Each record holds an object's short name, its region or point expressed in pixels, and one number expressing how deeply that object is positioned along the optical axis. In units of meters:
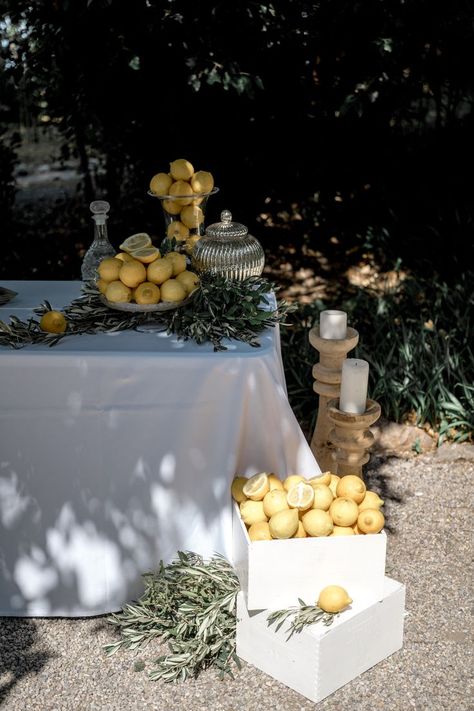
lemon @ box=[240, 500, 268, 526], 2.50
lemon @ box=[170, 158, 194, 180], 3.10
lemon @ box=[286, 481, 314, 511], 2.45
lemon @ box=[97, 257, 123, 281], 2.73
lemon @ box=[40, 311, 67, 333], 2.65
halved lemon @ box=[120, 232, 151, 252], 2.78
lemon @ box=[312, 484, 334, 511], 2.49
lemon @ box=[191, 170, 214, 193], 3.12
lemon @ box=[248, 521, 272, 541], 2.44
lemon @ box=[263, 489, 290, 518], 2.46
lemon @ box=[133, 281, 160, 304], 2.71
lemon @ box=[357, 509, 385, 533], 2.45
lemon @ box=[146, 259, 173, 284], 2.72
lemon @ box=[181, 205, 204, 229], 3.17
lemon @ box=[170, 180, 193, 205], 3.10
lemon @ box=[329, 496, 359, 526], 2.46
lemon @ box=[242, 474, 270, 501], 2.52
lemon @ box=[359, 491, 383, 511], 2.54
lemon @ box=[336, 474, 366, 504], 2.53
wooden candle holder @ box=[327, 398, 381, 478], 2.68
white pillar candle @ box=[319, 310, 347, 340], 2.84
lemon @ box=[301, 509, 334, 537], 2.42
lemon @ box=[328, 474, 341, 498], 2.61
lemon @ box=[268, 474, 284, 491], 2.57
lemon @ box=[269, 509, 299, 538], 2.40
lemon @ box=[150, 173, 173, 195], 3.11
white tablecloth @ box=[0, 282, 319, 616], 2.54
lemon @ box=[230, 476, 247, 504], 2.59
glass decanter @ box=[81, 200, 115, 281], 3.07
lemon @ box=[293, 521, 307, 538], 2.46
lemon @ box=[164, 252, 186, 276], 2.78
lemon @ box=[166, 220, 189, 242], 3.20
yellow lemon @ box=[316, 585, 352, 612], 2.38
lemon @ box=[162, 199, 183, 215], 3.14
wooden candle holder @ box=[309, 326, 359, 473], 2.84
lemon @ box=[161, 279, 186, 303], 2.72
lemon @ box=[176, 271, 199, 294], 2.77
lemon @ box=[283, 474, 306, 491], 2.54
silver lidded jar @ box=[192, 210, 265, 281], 2.95
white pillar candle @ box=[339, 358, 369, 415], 2.64
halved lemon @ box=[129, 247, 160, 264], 2.73
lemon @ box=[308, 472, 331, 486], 2.59
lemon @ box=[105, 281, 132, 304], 2.71
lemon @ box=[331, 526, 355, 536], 2.46
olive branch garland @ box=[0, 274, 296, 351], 2.65
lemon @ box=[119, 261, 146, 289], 2.70
